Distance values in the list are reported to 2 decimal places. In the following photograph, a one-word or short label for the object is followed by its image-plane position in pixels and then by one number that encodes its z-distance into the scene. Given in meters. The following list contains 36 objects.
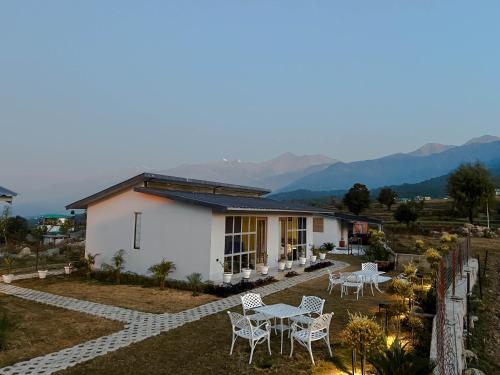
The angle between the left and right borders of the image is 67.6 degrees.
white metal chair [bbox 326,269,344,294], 12.48
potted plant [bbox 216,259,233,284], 13.04
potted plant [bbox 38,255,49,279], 14.80
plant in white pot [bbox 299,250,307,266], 18.39
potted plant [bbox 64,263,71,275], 15.89
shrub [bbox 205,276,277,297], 11.97
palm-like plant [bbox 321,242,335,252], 27.82
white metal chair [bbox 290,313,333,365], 6.41
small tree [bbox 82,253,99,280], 15.18
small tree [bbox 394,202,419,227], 41.38
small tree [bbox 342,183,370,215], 50.88
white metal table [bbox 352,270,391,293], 12.44
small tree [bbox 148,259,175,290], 12.90
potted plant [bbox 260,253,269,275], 15.11
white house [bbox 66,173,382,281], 13.11
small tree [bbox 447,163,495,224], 42.06
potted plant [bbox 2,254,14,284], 13.79
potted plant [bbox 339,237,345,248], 30.36
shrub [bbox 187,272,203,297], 12.30
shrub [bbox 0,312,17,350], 6.97
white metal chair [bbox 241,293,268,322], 7.50
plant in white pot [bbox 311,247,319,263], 20.22
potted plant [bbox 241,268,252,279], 13.96
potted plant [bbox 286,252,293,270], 17.01
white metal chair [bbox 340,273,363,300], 11.98
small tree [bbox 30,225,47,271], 21.37
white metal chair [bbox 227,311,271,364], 6.54
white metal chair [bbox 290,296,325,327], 7.42
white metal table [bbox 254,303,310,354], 7.13
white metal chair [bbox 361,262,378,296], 14.23
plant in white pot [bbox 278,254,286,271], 16.56
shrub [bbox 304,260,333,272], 17.93
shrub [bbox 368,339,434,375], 5.02
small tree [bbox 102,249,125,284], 14.42
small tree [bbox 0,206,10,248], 17.14
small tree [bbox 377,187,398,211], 61.41
